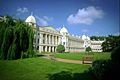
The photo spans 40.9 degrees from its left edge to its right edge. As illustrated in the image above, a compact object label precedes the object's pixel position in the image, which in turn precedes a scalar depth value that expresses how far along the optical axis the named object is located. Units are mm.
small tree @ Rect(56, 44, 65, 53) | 46062
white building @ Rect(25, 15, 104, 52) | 51825
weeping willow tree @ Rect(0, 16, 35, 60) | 13148
